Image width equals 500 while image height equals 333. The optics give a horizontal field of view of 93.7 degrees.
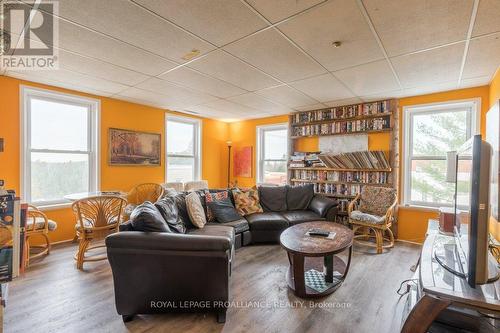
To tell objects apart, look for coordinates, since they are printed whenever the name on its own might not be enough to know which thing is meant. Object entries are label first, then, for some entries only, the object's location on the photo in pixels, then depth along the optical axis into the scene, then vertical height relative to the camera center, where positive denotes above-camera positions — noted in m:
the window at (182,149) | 5.14 +0.31
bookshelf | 4.00 +0.59
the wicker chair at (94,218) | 2.81 -0.71
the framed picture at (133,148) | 4.14 +0.27
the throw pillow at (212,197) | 3.53 -0.54
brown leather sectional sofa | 1.73 -0.83
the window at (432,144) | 3.56 +0.35
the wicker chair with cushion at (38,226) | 2.96 -0.84
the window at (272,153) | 5.54 +0.25
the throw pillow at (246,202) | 3.90 -0.65
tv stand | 1.10 -0.65
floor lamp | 6.22 -0.03
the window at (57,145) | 3.37 +0.24
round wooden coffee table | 2.18 -0.86
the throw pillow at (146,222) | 1.86 -0.48
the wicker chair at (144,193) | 4.27 -0.59
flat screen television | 1.13 -0.23
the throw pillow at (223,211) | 3.49 -0.73
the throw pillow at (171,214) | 2.48 -0.58
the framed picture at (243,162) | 5.91 +0.03
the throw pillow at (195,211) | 3.12 -0.66
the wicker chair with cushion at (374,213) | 3.44 -0.77
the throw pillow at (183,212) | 3.17 -0.68
